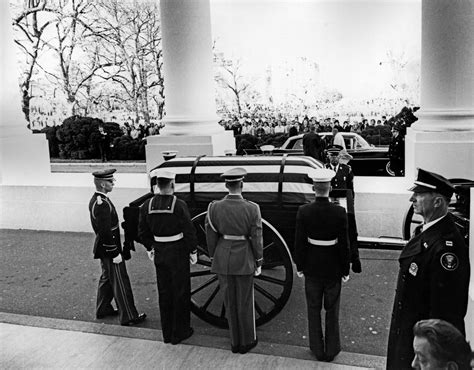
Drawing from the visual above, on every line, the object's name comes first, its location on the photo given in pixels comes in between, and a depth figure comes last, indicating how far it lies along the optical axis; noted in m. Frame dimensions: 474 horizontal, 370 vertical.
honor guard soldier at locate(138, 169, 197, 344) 5.11
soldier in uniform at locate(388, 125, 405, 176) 12.34
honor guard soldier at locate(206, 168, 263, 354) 4.83
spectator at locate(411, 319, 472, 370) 2.02
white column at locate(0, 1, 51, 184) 10.70
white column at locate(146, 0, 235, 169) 9.54
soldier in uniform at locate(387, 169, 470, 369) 3.11
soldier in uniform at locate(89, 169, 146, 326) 5.57
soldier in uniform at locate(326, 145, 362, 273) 4.91
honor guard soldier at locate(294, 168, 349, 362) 4.59
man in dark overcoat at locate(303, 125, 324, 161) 10.59
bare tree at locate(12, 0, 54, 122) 22.66
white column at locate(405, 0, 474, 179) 7.84
